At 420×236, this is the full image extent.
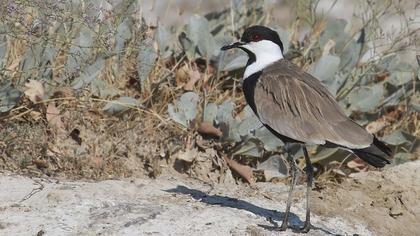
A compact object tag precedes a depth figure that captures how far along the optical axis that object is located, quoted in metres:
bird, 11.41
